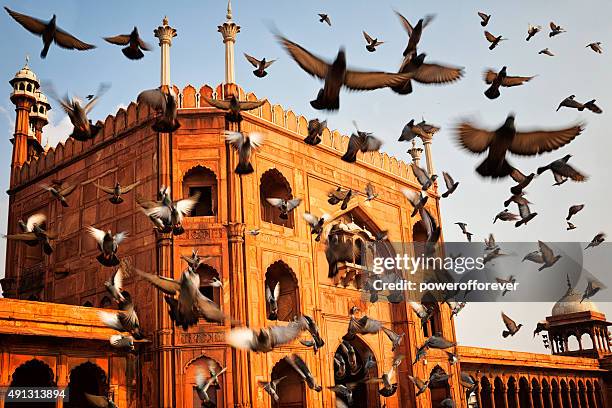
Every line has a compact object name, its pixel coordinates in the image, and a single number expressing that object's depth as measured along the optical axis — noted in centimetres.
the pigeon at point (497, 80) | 684
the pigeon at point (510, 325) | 1054
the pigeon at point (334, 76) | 564
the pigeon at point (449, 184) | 905
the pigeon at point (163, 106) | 738
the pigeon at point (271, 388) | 894
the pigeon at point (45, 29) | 652
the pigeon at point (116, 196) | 941
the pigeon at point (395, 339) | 1121
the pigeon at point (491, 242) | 1055
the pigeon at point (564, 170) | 712
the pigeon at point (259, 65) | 989
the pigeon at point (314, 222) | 1021
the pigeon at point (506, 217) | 898
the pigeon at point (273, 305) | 1129
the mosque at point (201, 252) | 1358
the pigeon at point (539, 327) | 1302
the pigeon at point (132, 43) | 732
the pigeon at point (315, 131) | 874
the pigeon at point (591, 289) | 1029
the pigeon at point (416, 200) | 860
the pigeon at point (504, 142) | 570
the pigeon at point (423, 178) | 891
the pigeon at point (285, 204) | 1029
